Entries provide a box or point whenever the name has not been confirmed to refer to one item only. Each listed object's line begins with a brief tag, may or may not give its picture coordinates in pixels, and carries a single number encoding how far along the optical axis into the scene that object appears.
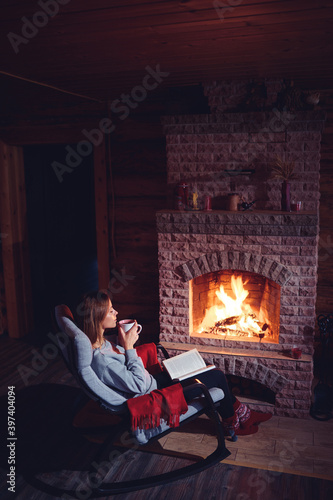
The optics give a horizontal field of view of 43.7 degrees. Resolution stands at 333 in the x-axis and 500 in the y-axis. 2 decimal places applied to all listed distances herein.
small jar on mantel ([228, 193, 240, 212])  3.51
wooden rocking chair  2.46
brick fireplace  3.34
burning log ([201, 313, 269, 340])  3.74
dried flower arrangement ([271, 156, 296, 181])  3.33
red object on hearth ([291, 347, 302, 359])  3.37
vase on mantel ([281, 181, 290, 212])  3.36
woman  2.54
